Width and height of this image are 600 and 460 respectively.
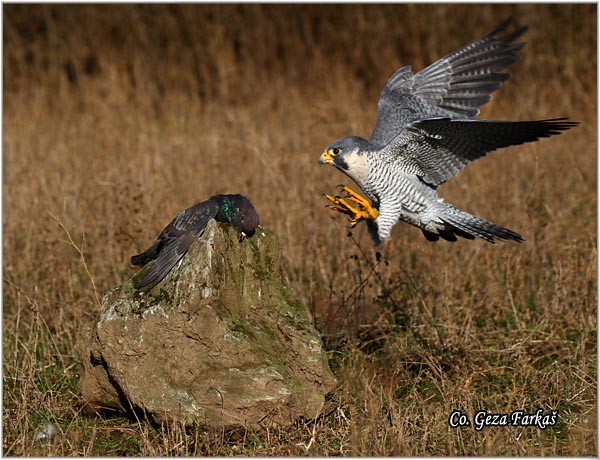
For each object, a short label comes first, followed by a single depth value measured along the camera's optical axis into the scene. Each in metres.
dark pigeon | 7.59
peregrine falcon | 8.82
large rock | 7.34
